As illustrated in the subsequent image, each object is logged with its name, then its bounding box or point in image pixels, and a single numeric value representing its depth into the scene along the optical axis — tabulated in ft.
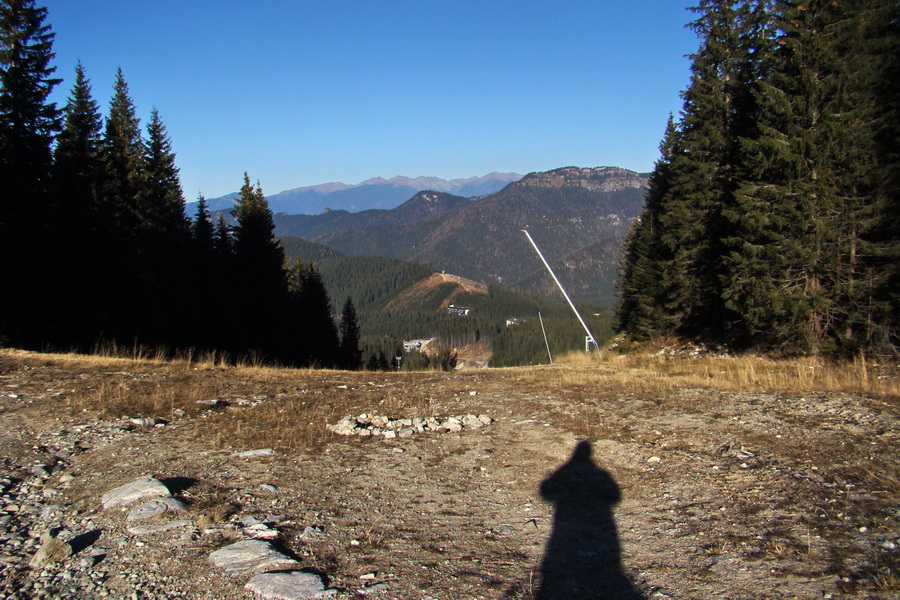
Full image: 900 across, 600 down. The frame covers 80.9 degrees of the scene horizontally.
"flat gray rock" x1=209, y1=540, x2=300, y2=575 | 13.14
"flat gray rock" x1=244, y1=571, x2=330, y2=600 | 11.96
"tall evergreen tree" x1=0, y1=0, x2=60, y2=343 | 68.44
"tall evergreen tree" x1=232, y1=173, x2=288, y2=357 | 118.21
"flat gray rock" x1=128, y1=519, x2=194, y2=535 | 15.02
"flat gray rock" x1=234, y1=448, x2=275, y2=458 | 22.57
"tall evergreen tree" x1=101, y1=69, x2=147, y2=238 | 98.99
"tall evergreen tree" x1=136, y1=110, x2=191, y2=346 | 95.76
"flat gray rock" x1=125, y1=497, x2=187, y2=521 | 15.97
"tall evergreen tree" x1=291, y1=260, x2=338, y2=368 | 139.05
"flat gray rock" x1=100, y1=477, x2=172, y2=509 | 17.06
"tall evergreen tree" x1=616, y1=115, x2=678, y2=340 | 103.50
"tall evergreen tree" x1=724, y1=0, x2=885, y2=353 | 49.75
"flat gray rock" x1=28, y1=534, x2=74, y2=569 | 13.21
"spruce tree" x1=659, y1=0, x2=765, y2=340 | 79.05
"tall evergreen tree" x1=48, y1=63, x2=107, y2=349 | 75.05
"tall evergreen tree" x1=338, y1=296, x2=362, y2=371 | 179.63
